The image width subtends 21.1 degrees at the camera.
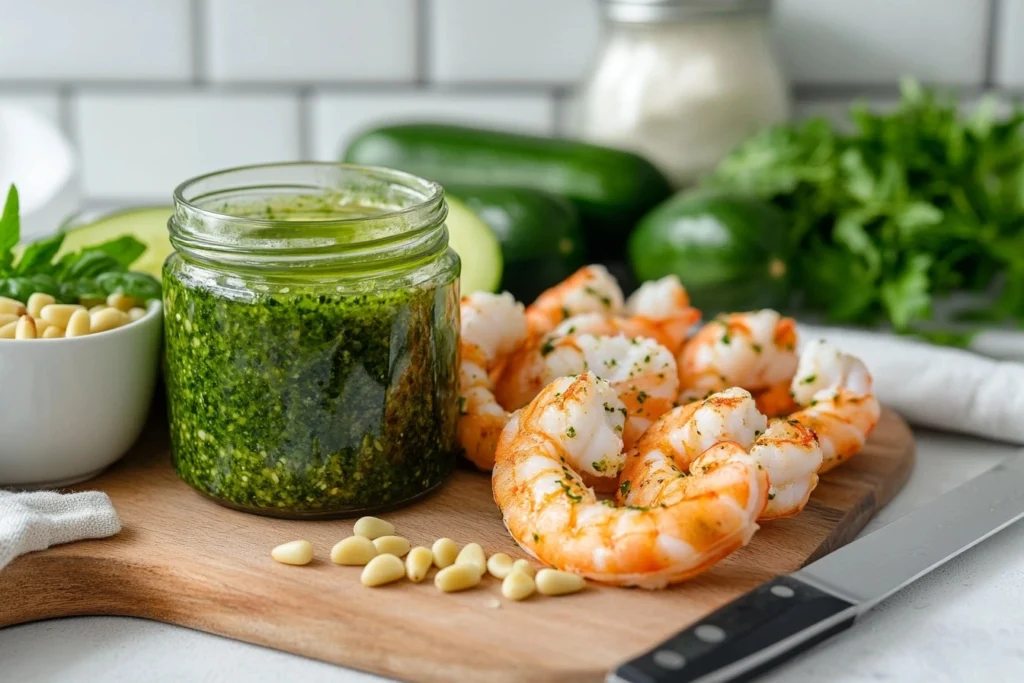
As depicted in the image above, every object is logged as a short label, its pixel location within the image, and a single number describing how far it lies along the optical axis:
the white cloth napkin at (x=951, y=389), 0.85
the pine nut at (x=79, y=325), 0.78
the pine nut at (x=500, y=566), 0.74
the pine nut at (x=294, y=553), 0.74
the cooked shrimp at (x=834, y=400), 0.80
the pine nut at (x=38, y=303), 0.79
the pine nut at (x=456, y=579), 0.73
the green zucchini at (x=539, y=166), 1.02
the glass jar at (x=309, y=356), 0.75
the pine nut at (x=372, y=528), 0.76
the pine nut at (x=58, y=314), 0.78
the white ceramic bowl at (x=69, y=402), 0.78
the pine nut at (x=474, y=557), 0.74
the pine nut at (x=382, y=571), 0.73
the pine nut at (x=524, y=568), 0.73
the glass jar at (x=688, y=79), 1.02
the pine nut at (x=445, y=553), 0.74
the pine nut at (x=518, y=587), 0.73
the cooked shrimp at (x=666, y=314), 0.85
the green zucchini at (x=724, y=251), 0.94
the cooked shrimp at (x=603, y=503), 0.71
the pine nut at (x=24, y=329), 0.78
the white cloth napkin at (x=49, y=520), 0.74
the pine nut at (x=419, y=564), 0.74
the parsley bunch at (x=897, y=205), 0.95
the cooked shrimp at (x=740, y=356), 0.82
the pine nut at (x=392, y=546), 0.75
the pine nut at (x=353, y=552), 0.74
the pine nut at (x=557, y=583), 0.73
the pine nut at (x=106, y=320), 0.79
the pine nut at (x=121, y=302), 0.81
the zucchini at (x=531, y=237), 0.97
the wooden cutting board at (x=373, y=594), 0.71
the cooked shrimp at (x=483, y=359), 0.80
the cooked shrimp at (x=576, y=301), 0.86
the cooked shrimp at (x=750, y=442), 0.75
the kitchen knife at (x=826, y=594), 0.69
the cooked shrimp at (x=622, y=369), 0.80
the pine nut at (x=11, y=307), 0.79
